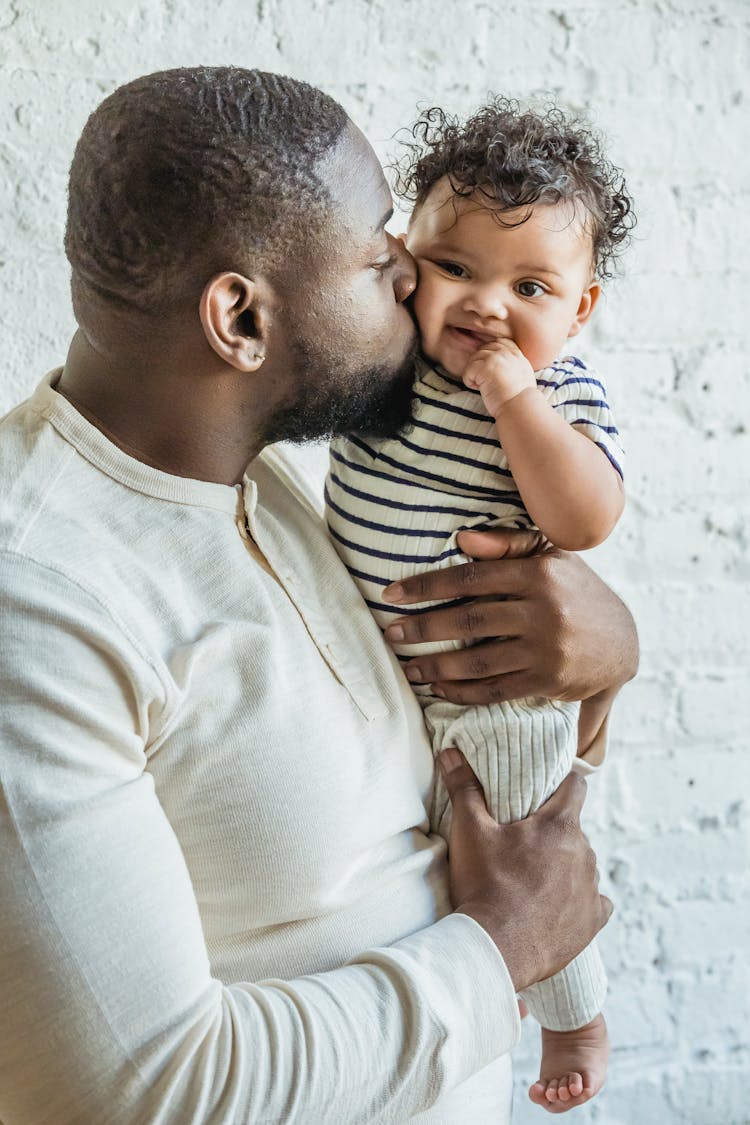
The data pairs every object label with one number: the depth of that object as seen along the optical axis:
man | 0.74
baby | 1.06
